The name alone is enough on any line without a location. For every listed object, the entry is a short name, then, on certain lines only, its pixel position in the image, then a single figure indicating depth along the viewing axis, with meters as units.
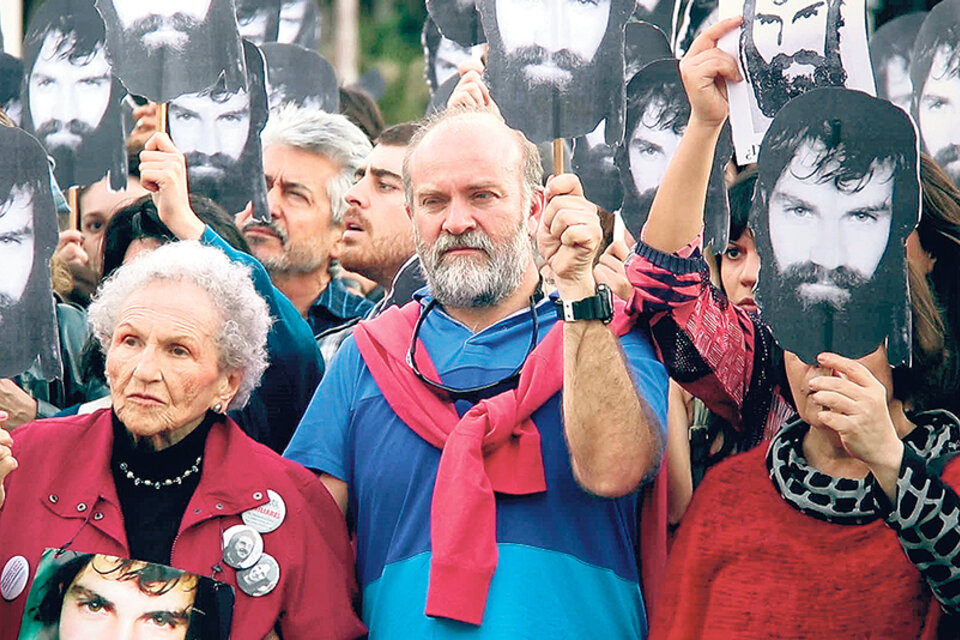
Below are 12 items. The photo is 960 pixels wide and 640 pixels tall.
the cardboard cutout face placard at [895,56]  10.96
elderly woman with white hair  7.43
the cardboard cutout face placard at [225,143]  9.94
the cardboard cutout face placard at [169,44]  8.93
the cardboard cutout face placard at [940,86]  9.50
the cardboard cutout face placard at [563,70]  8.23
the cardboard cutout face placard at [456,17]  10.03
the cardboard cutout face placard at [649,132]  9.05
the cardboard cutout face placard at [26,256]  8.03
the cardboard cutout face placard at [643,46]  10.13
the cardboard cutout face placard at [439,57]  11.87
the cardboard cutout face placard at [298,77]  11.47
